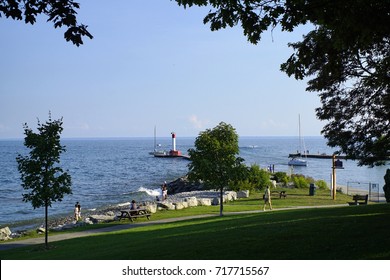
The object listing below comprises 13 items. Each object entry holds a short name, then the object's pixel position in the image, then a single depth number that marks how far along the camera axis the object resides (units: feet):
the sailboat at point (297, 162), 315.78
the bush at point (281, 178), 150.61
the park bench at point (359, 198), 88.97
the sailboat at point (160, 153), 462.35
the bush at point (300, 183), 139.95
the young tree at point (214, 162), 80.43
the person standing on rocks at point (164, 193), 128.42
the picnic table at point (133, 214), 80.69
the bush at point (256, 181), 125.00
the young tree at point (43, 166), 56.29
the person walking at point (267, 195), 85.08
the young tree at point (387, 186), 78.64
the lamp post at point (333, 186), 110.50
